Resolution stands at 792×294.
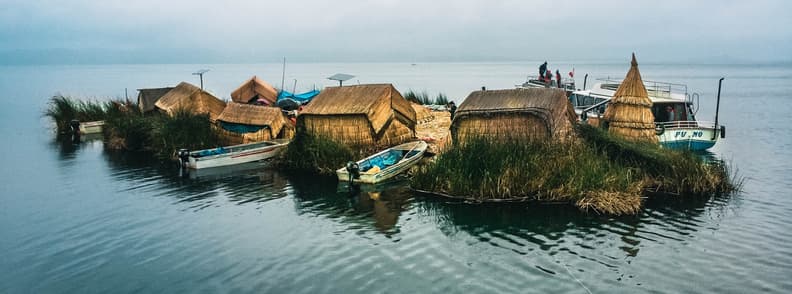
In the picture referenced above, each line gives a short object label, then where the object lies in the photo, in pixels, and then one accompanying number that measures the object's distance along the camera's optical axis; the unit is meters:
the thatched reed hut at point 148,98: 35.97
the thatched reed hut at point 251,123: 27.39
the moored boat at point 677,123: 24.59
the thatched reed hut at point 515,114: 19.97
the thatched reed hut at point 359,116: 23.72
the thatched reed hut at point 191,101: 30.40
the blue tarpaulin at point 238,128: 27.52
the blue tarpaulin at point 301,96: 38.12
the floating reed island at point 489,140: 17.12
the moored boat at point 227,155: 24.34
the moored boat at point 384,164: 20.28
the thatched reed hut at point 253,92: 36.00
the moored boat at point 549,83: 37.59
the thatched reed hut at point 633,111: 20.94
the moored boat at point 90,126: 36.16
